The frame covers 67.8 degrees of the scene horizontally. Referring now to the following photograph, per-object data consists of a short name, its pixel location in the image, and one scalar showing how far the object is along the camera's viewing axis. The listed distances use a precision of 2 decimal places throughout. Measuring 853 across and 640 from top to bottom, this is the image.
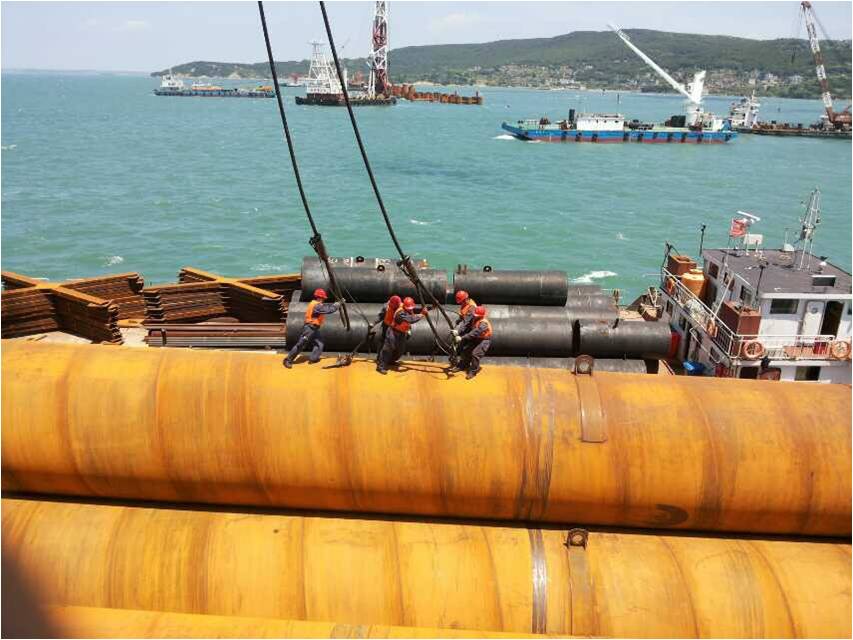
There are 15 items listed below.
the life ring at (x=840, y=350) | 14.09
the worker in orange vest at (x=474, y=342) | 8.48
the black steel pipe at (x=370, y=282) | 14.87
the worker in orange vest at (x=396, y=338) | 8.33
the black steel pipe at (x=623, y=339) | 13.97
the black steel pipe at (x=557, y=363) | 13.59
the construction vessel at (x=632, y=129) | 97.56
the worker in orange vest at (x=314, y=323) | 8.75
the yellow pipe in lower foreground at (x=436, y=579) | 7.15
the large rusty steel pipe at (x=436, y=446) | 7.66
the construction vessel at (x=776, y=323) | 13.90
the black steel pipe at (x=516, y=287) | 15.41
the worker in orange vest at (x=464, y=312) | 8.72
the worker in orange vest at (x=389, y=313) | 8.54
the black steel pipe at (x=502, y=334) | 13.38
